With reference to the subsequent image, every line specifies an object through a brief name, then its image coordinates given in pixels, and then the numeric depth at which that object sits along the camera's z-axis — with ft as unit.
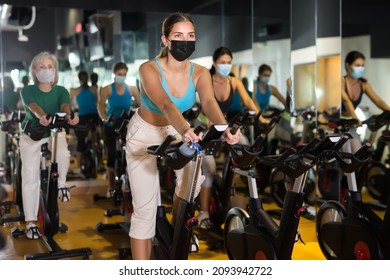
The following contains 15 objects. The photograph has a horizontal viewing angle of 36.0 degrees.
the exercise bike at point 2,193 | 16.80
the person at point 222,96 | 16.65
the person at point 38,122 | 15.19
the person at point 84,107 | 16.66
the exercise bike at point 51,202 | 14.08
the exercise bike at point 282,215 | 11.05
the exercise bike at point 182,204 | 9.78
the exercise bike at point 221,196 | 15.87
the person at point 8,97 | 15.72
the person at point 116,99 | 17.06
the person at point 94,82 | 17.37
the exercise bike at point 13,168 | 15.40
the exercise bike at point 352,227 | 12.29
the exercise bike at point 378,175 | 21.31
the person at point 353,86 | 18.37
